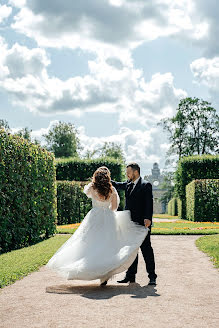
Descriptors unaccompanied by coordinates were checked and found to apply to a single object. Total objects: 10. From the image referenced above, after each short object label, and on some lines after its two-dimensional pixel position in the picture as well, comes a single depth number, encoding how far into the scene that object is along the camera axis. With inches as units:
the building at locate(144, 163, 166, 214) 4699.8
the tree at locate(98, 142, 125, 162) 3396.4
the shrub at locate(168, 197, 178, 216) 1795.0
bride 263.0
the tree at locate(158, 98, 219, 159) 2105.1
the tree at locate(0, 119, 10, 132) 2963.1
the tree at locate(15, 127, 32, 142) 3138.3
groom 289.0
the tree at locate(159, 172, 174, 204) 2249.0
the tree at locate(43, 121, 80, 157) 2955.2
